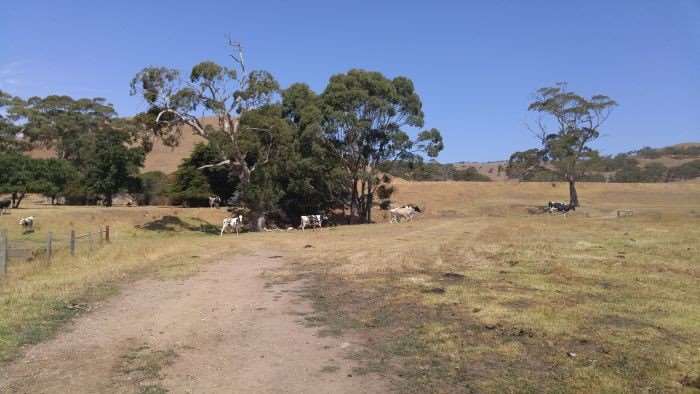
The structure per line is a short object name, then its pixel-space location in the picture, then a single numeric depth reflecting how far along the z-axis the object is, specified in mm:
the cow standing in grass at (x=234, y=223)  39969
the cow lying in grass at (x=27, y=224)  41531
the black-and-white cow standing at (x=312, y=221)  43106
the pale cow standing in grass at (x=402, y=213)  43406
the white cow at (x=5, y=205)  48688
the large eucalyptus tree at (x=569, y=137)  53719
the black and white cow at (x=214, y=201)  57781
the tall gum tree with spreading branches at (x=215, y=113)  39281
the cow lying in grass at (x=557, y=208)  46625
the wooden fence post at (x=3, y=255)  17203
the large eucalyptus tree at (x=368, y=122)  45906
